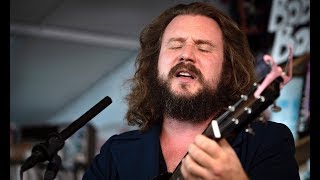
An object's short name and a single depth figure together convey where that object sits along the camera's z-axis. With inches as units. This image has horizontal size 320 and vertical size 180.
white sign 91.4
